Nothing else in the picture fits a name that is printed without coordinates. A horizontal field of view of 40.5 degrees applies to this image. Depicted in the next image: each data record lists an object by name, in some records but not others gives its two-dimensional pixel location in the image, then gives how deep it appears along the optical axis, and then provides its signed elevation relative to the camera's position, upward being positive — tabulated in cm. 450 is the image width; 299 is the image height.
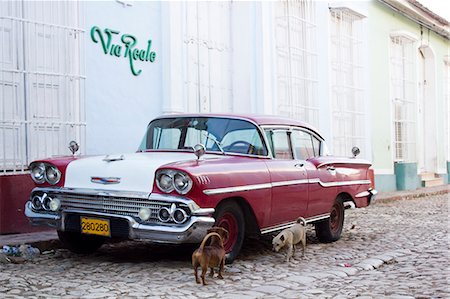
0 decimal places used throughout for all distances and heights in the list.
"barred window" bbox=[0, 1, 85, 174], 730 +99
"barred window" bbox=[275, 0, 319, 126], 1255 +202
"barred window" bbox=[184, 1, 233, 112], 1045 +180
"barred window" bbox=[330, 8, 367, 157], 1450 +176
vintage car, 504 -26
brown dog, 471 -77
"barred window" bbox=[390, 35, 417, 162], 1714 +163
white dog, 575 -81
